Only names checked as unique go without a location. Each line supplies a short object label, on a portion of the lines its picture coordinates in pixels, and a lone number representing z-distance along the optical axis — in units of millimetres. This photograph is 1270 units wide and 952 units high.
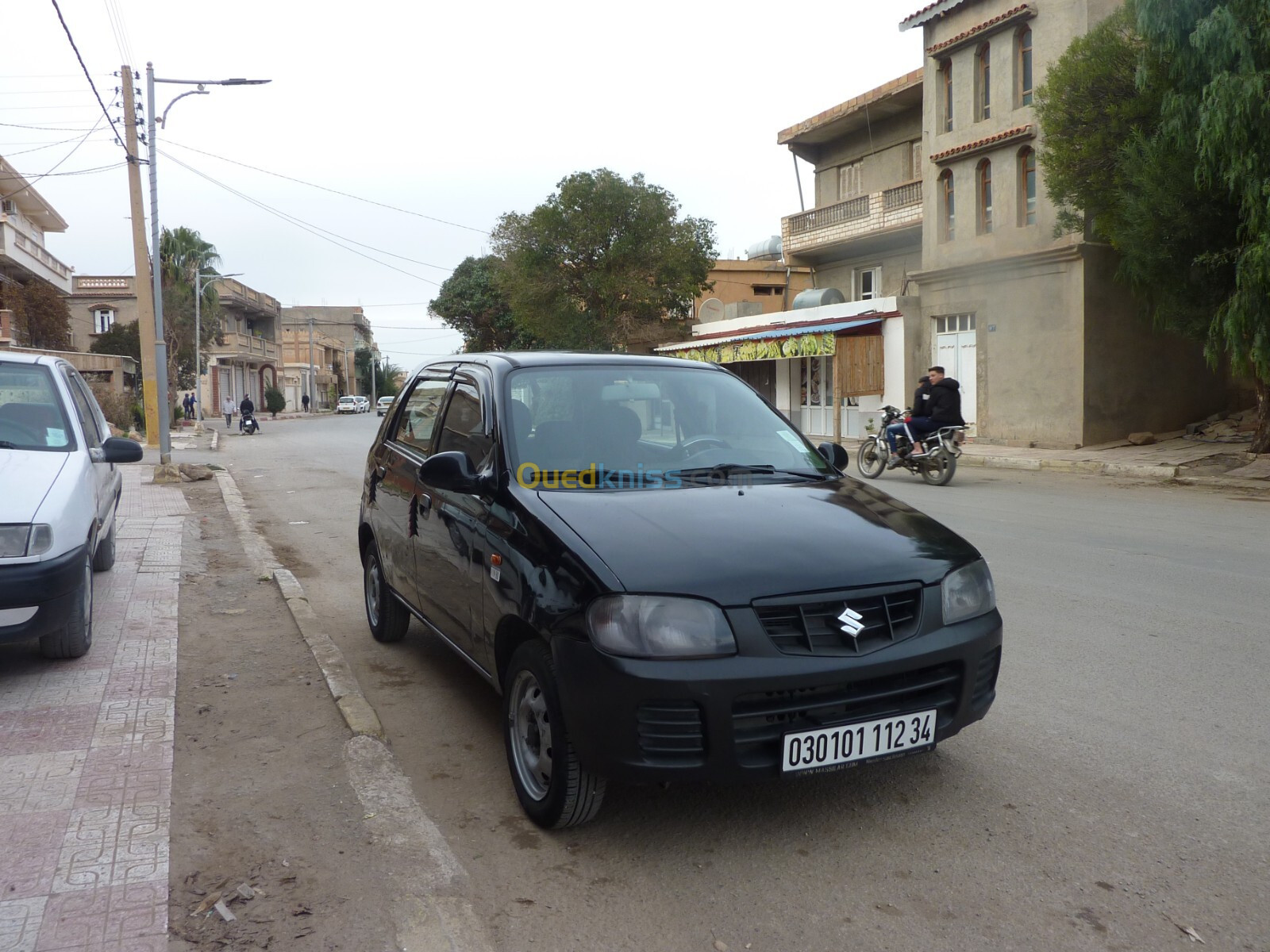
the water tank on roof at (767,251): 43188
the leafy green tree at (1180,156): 13625
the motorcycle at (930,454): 15055
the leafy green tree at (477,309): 53438
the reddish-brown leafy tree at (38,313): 36312
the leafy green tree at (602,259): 34562
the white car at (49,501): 4820
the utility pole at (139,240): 19536
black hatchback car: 3002
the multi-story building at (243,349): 62562
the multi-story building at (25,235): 34969
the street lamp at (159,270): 17547
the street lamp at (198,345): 41372
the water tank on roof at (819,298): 28562
